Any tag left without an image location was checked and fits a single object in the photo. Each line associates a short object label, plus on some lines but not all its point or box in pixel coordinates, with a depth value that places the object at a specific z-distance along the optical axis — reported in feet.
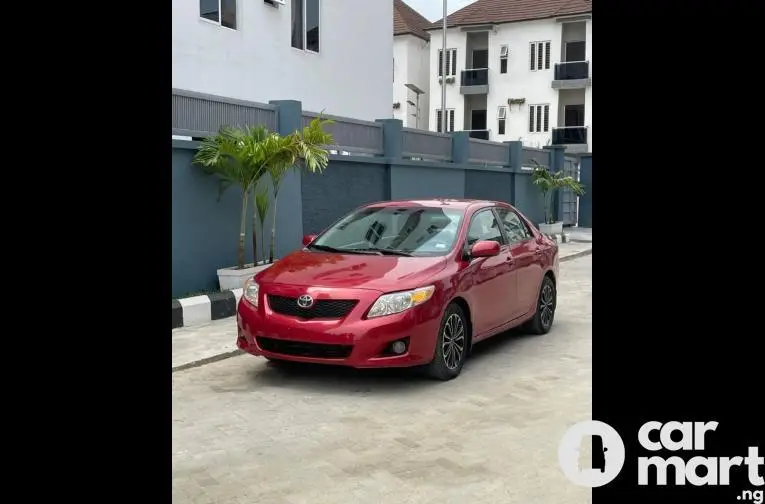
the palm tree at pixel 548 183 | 72.90
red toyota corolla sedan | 19.90
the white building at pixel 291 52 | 49.21
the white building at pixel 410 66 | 136.77
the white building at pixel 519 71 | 126.52
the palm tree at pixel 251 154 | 32.45
